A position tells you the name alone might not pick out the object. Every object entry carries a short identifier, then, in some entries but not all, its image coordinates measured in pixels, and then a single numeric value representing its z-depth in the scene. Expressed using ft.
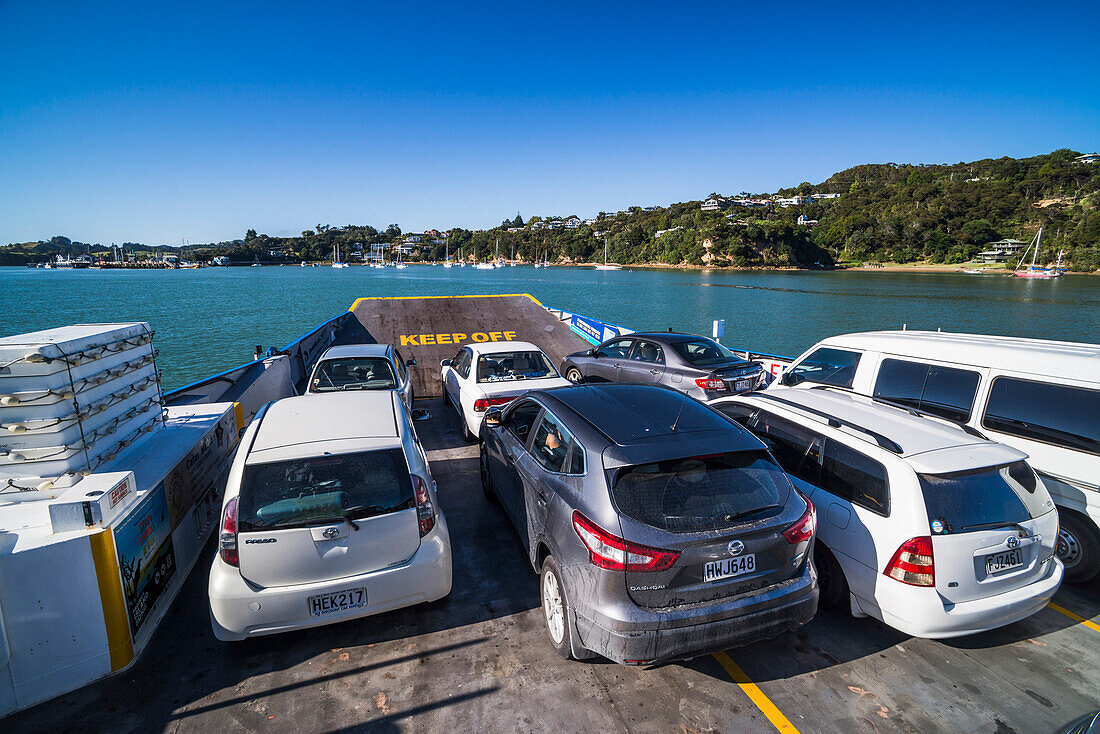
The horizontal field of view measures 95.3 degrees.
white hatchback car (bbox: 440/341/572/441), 24.80
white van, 14.08
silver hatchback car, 9.77
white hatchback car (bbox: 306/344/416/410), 24.38
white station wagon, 10.93
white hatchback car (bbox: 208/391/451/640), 10.93
